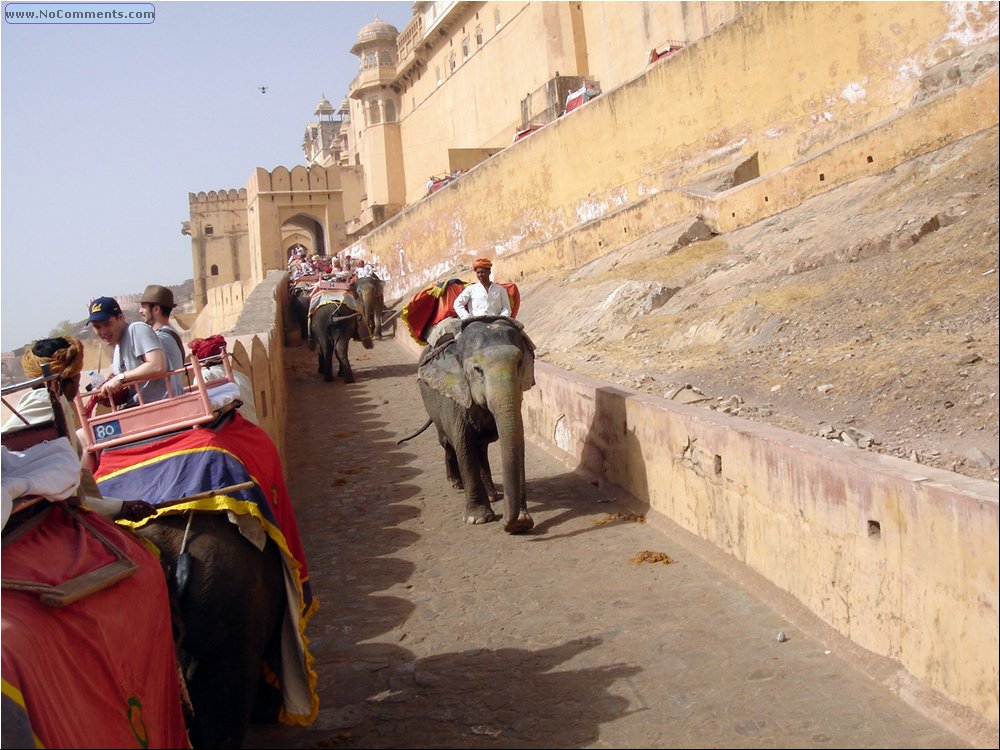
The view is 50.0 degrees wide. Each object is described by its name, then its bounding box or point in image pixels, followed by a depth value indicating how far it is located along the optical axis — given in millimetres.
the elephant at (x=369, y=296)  19797
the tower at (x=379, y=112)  53906
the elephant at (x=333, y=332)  15883
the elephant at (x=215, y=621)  4000
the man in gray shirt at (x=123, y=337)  5172
